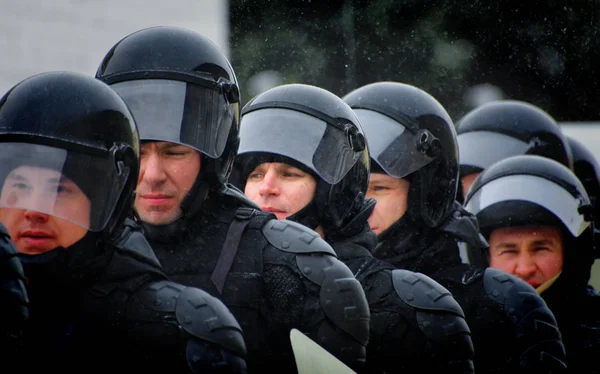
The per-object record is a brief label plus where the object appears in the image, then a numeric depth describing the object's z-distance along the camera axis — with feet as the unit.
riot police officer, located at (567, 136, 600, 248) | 49.72
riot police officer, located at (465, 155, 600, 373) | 37.35
